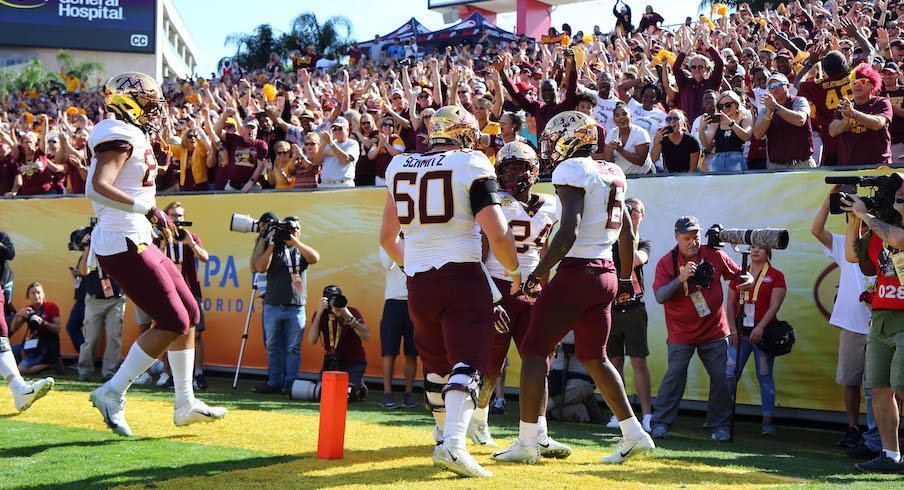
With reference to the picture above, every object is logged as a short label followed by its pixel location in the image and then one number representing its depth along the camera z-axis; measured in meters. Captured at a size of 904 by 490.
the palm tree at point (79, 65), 54.22
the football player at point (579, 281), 5.91
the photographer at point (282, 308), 10.74
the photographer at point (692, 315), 8.39
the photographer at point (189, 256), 10.91
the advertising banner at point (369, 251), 8.77
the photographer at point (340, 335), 10.26
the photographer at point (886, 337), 6.44
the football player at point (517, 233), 6.55
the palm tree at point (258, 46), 43.97
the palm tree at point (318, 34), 43.25
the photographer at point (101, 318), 11.77
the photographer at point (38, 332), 12.21
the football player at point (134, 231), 6.40
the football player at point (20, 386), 7.24
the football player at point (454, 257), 5.47
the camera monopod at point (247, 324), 11.12
